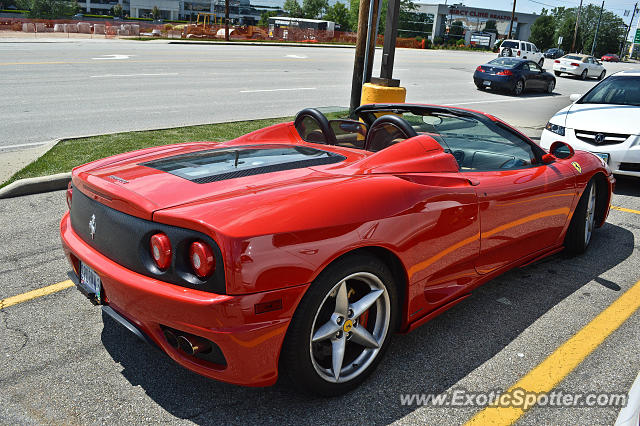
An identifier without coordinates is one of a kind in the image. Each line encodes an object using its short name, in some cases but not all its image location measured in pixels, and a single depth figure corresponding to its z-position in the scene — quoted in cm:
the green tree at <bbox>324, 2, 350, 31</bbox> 9569
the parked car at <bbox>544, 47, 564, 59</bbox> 6994
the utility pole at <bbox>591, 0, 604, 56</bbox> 8919
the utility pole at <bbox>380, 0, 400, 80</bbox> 952
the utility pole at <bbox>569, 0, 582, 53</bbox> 8534
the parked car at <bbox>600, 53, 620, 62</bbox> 7781
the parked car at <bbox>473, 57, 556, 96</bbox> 2066
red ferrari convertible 229
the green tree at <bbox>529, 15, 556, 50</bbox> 8250
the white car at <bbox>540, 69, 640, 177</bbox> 693
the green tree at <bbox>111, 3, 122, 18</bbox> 9831
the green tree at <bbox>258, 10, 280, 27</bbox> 10238
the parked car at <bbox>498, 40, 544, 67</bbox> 3853
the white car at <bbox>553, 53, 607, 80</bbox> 3222
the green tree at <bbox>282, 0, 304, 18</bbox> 11142
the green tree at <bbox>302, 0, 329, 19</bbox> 11225
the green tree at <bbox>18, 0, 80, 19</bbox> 7600
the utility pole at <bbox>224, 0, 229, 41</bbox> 3833
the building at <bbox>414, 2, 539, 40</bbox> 9381
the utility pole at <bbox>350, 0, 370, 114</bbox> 1004
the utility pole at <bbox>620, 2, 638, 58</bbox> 9809
